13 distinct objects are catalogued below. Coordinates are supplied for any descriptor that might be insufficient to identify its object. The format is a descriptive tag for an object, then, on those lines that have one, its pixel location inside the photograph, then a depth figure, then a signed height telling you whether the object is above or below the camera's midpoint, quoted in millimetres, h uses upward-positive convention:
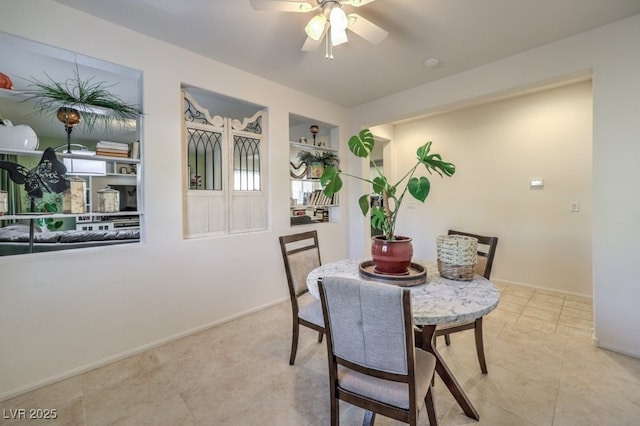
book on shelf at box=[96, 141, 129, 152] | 2040 +482
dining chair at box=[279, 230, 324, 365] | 1894 -531
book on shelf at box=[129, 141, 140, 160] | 2176 +454
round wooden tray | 1490 -388
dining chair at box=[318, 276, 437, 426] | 971 -540
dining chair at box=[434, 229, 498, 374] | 1688 -730
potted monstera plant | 1504 -61
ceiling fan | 1615 +1187
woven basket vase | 1547 -281
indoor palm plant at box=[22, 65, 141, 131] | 1820 +740
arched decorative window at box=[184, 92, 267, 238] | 2588 +368
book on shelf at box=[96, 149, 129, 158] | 2033 +423
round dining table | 1153 -436
